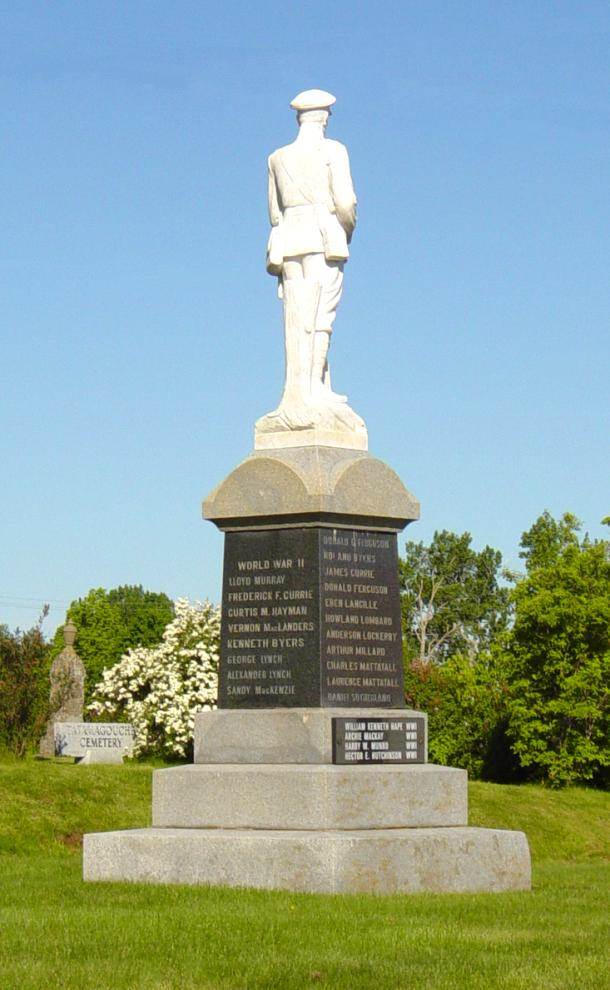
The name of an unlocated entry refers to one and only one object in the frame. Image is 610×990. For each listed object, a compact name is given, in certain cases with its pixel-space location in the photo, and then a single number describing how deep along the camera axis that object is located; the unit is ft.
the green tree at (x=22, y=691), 104.27
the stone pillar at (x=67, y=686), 118.11
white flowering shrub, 128.67
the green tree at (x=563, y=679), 127.85
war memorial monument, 44.27
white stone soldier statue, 52.95
